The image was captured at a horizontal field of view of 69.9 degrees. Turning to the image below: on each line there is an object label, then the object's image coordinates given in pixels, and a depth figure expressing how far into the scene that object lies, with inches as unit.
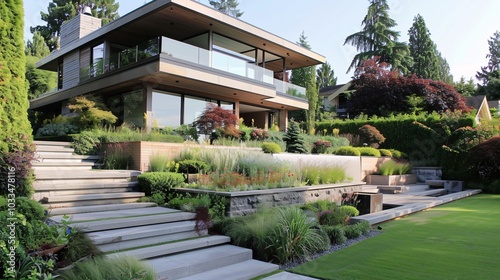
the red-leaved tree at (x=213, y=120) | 555.5
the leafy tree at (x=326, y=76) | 1913.1
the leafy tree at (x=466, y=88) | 1568.7
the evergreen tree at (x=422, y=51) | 1604.3
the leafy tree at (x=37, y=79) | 1026.1
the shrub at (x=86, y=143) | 404.2
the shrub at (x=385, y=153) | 715.4
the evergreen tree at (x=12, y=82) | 221.8
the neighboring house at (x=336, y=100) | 1464.1
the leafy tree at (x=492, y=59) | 2109.7
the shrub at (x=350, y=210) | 316.5
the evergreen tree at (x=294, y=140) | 635.5
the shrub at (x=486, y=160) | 593.3
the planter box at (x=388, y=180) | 593.3
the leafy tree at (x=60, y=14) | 1322.6
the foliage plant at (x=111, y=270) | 135.6
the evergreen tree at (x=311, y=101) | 850.1
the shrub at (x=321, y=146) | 679.0
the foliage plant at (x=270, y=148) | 483.0
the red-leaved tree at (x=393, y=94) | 1037.8
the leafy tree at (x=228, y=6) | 1793.8
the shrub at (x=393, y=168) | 620.4
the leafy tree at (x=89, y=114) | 518.1
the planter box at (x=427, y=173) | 691.4
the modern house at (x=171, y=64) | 566.3
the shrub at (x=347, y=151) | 628.4
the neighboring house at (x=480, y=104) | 1200.4
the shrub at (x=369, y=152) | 671.1
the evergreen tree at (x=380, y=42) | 1350.9
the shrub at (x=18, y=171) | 213.3
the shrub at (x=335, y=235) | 240.7
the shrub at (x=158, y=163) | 336.5
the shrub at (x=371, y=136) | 780.0
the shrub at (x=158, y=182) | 289.9
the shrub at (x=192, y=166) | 330.6
